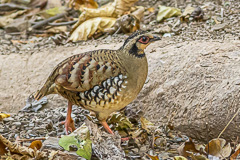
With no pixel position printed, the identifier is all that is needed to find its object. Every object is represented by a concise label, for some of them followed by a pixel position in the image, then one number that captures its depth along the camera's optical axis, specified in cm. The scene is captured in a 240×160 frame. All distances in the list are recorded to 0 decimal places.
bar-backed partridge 693
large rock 764
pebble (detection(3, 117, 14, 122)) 839
